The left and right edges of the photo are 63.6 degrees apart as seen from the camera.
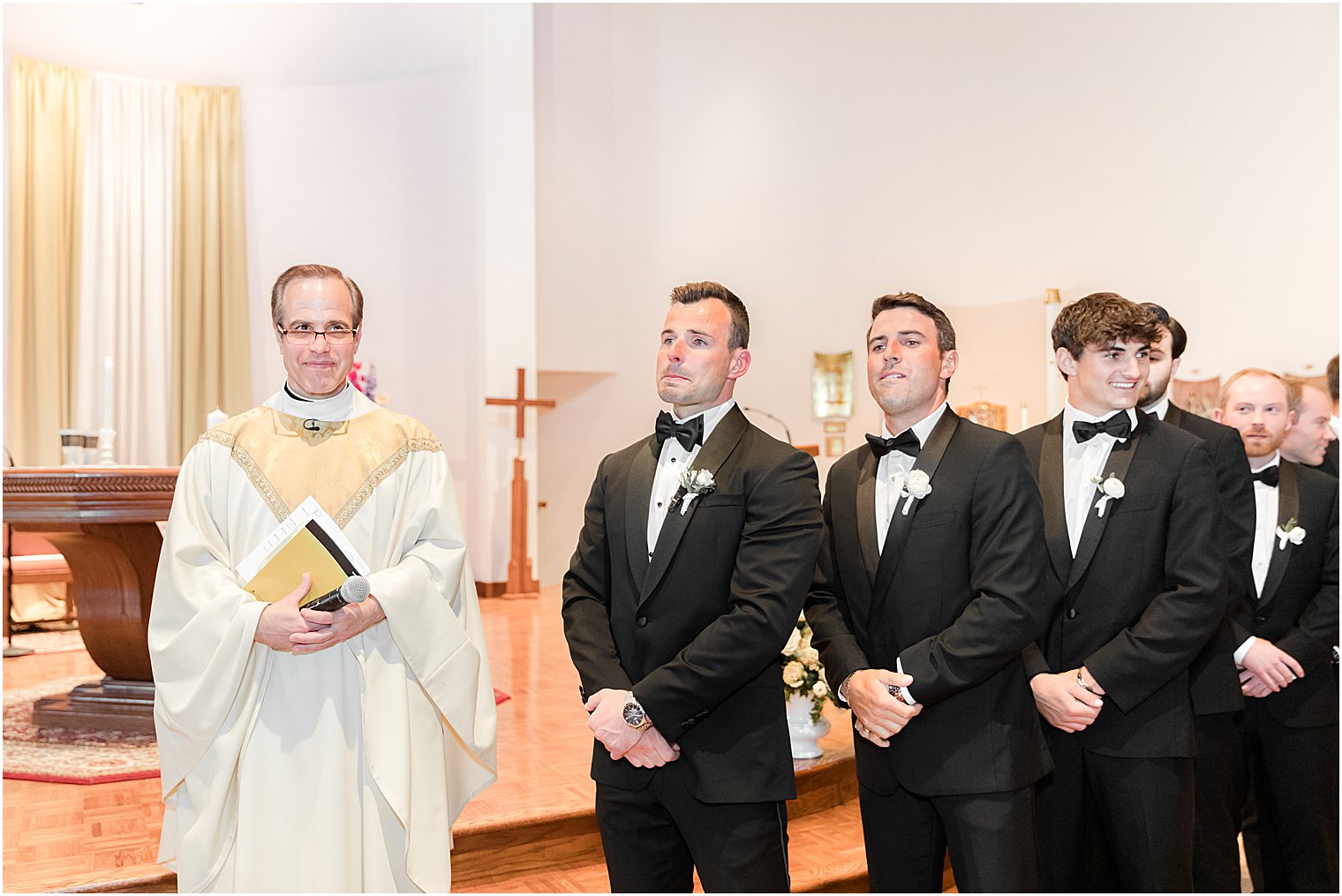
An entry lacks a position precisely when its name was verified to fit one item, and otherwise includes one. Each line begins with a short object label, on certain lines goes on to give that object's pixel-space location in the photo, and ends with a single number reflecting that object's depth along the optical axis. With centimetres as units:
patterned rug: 418
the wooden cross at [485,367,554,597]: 1015
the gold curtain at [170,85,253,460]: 991
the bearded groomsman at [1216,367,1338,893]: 356
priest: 249
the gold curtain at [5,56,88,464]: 910
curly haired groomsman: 273
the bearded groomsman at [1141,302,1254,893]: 309
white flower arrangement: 433
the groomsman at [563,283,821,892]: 240
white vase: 441
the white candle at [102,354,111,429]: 525
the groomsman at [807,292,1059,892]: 248
